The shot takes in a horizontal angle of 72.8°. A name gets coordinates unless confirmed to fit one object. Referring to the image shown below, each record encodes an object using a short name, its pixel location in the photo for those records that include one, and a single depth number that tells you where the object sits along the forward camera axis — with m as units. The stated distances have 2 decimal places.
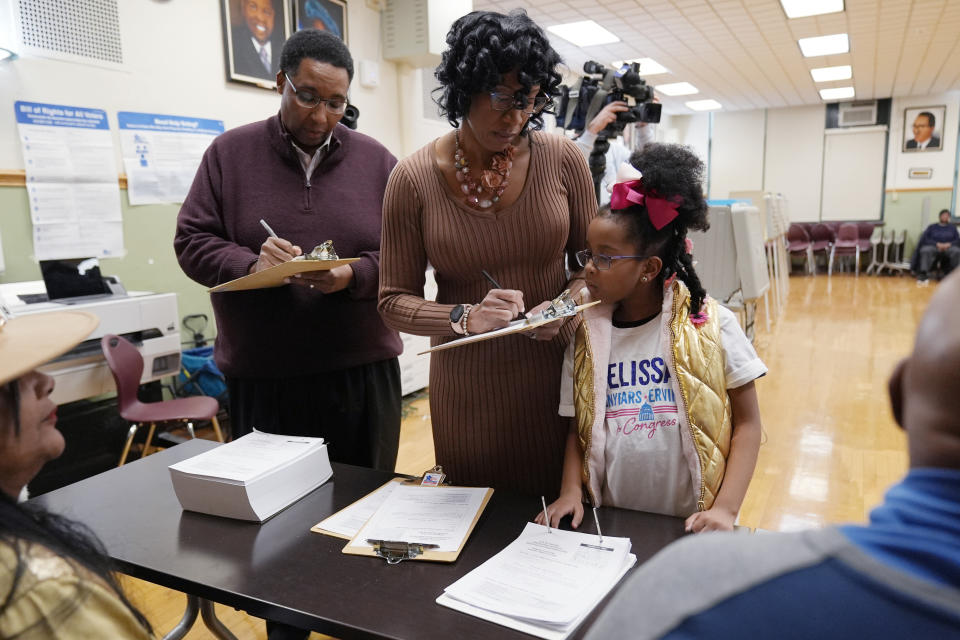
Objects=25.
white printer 2.79
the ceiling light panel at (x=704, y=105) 12.13
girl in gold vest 1.26
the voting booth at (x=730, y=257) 3.95
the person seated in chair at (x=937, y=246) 10.47
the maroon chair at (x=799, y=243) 12.01
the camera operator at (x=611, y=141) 2.94
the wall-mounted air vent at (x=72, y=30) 2.91
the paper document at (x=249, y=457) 1.25
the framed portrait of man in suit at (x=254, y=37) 3.72
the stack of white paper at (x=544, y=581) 0.89
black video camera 3.06
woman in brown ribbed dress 1.40
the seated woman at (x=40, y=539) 0.63
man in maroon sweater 1.67
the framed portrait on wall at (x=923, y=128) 11.60
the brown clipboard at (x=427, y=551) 1.05
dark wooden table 0.92
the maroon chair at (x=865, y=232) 11.93
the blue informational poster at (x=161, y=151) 3.36
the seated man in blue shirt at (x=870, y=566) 0.35
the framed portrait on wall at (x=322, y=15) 4.07
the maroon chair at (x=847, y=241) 11.78
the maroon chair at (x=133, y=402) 2.84
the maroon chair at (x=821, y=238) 12.01
